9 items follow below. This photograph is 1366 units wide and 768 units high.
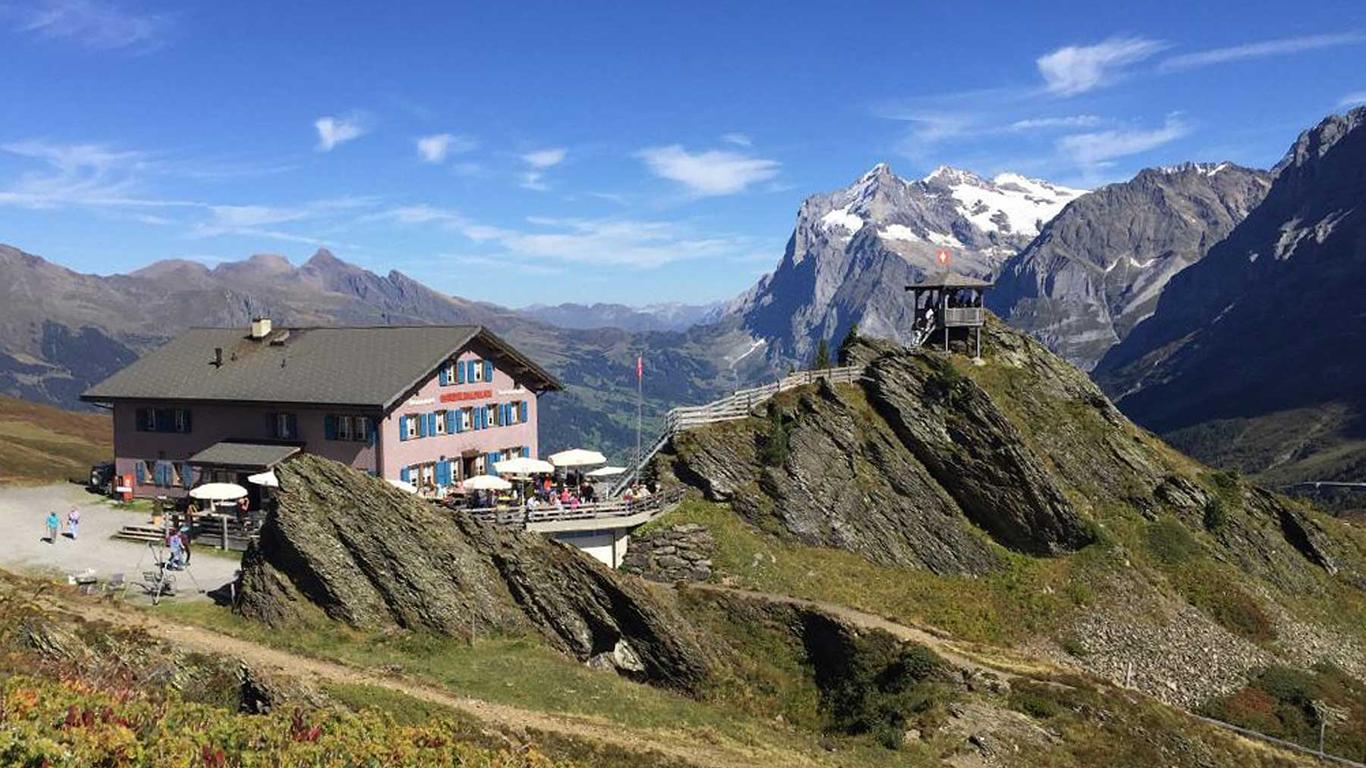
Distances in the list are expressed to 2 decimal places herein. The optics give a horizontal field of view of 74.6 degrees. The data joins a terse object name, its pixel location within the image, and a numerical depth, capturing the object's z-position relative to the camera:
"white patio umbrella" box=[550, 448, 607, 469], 53.88
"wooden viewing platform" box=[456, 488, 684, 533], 45.62
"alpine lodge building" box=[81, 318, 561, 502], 53.91
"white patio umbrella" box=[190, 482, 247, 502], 45.62
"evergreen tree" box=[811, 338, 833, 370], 66.31
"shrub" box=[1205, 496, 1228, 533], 62.69
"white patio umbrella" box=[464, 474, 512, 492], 48.06
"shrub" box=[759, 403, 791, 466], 56.12
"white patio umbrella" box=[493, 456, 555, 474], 51.84
